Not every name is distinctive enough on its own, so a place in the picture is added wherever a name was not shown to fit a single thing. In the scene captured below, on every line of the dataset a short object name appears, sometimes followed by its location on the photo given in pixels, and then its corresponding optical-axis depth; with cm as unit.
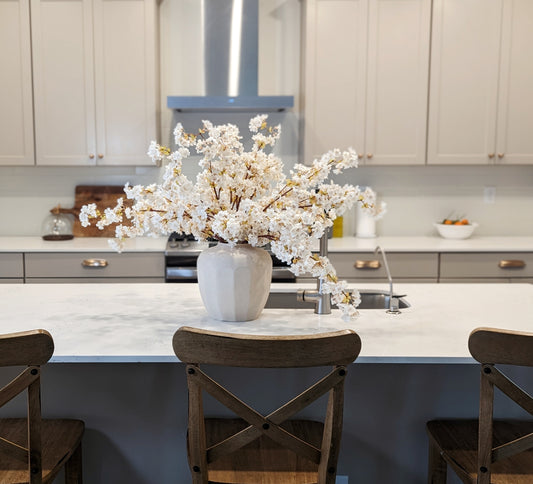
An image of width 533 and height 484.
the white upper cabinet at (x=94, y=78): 391
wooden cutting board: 430
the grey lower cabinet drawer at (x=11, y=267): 373
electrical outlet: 443
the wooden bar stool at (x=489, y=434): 138
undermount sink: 242
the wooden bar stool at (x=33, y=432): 136
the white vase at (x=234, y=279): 191
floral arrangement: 182
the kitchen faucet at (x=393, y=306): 214
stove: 370
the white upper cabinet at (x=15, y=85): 390
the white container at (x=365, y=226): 429
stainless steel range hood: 400
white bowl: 417
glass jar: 416
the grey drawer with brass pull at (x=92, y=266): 374
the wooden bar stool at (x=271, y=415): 133
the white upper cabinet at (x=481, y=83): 393
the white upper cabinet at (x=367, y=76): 393
